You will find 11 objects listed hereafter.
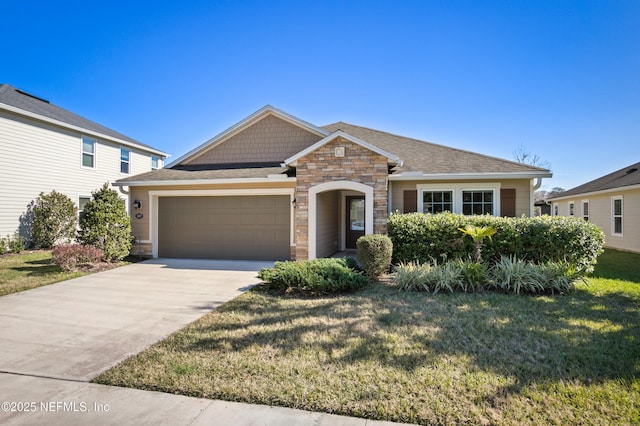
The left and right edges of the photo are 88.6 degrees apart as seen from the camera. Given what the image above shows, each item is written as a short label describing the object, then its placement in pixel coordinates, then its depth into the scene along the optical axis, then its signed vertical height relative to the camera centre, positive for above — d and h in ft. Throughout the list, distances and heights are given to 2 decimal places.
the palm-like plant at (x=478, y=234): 26.48 -1.30
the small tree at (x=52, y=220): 45.34 -0.30
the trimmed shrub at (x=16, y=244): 42.75 -3.40
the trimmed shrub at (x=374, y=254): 27.27 -2.99
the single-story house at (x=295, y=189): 32.07 +3.14
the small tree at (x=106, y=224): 33.91 -0.66
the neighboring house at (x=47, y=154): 43.62 +9.92
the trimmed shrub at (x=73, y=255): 31.04 -3.60
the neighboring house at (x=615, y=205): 46.78 +2.22
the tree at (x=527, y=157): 120.06 +22.44
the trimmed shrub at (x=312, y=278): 22.90 -4.27
